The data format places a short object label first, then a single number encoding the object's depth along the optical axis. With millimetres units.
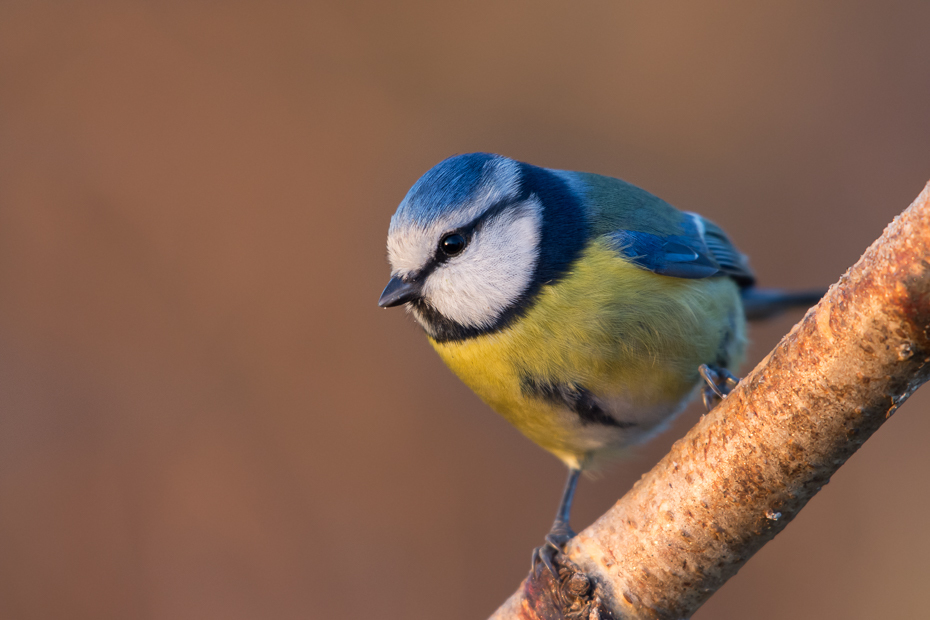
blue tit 2181
